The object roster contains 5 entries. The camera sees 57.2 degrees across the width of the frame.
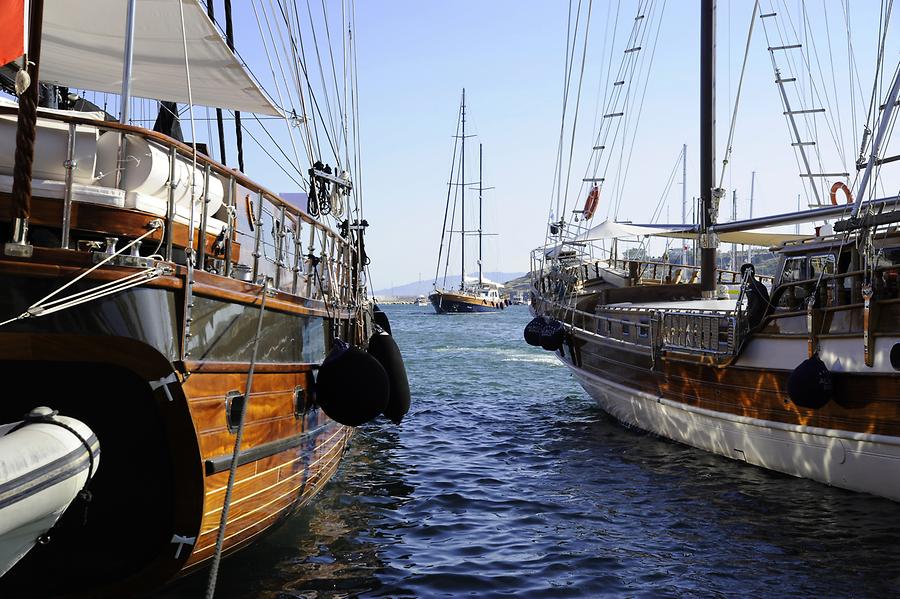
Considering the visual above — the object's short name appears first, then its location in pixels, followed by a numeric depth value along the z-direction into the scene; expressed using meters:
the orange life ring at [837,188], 14.52
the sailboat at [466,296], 84.50
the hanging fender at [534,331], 16.21
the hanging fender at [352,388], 6.72
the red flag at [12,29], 4.26
